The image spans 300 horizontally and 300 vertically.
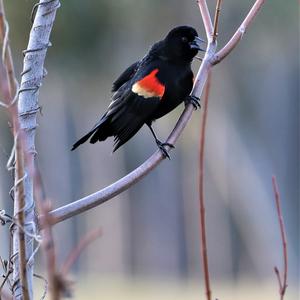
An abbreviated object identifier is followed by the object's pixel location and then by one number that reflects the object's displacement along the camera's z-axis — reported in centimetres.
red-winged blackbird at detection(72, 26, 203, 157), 779
